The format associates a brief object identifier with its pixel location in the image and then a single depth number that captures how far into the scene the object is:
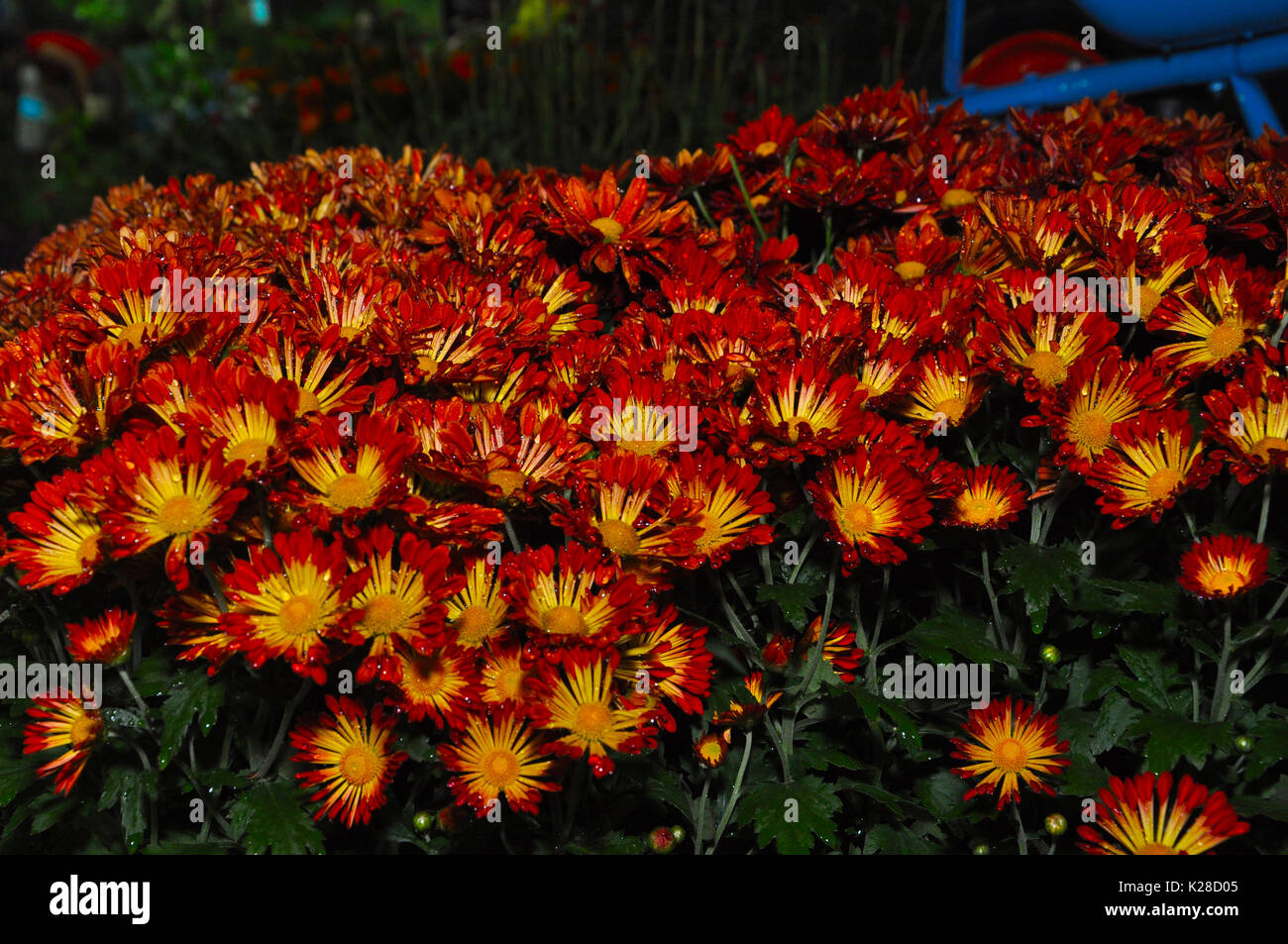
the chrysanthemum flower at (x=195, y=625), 1.13
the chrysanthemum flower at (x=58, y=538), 1.17
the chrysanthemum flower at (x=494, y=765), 1.17
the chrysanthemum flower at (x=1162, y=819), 1.09
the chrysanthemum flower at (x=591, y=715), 1.11
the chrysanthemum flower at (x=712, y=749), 1.24
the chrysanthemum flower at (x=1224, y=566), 1.15
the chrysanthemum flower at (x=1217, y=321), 1.32
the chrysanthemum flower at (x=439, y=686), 1.14
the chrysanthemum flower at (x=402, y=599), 1.09
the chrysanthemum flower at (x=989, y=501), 1.27
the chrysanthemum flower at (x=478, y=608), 1.19
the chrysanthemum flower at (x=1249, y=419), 1.19
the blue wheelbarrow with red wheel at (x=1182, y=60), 2.46
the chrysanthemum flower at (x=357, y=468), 1.13
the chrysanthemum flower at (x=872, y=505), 1.19
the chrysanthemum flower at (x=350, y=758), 1.19
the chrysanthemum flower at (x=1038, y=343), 1.28
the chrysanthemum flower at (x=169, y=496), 1.09
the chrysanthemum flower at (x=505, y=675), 1.17
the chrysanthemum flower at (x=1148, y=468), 1.22
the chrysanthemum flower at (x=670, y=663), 1.17
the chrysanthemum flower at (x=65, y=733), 1.19
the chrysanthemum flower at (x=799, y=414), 1.20
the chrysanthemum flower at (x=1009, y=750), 1.24
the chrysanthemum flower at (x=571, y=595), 1.11
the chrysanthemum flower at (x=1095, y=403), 1.25
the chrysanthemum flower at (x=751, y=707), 1.22
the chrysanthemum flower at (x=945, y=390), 1.32
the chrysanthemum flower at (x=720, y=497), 1.20
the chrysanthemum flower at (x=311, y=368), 1.28
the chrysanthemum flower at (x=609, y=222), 1.55
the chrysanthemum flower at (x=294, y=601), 1.06
